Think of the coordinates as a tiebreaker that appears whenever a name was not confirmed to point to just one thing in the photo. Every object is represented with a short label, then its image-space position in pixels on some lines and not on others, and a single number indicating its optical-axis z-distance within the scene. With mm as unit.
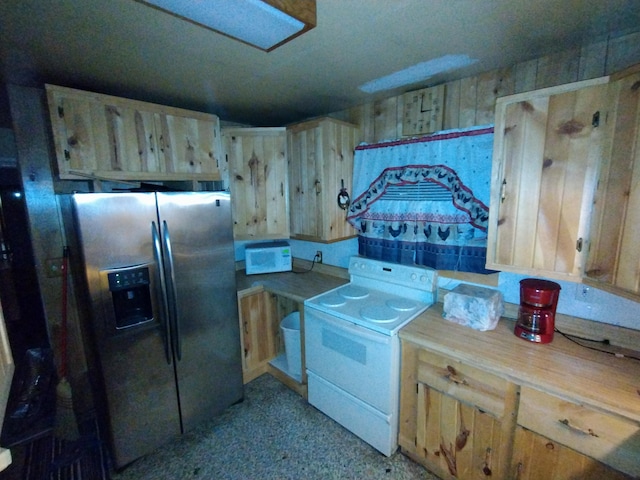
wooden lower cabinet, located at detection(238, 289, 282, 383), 2355
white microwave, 2686
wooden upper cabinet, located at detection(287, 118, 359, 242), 2145
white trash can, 2296
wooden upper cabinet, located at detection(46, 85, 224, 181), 1610
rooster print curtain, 1715
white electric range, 1657
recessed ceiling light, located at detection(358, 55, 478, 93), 1512
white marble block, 1582
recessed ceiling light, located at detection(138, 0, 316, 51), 875
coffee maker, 1404
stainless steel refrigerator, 1519
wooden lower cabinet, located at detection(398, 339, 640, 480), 1079
